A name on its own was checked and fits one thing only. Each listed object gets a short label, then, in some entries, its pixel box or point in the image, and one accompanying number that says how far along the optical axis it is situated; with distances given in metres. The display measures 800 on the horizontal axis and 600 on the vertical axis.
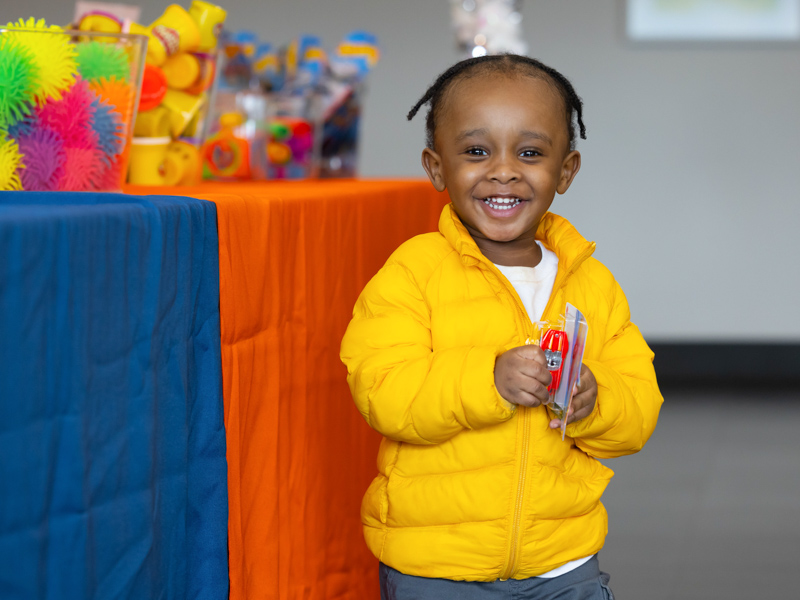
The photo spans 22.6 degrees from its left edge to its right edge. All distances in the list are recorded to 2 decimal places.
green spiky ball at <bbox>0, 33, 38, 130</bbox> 1.70
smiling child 1.76
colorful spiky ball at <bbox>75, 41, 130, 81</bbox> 1.78
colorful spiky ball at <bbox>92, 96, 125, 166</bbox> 1.79
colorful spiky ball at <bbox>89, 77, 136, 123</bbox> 1.80
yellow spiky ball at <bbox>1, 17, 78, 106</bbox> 1.73
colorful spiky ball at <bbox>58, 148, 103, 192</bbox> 1.76
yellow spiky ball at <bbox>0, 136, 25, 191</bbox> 1.72
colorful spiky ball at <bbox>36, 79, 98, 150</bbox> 1.74
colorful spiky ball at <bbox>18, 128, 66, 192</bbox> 1.73
